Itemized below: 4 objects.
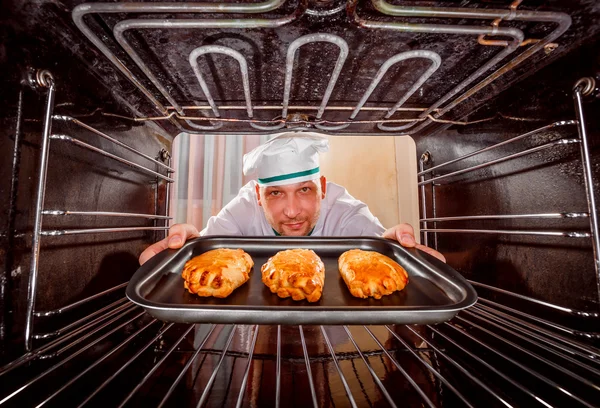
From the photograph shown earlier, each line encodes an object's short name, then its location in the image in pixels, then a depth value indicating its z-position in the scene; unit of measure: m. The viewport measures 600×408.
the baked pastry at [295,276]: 0.32
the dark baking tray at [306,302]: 0.24
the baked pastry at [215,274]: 0.33
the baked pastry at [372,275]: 0.33
